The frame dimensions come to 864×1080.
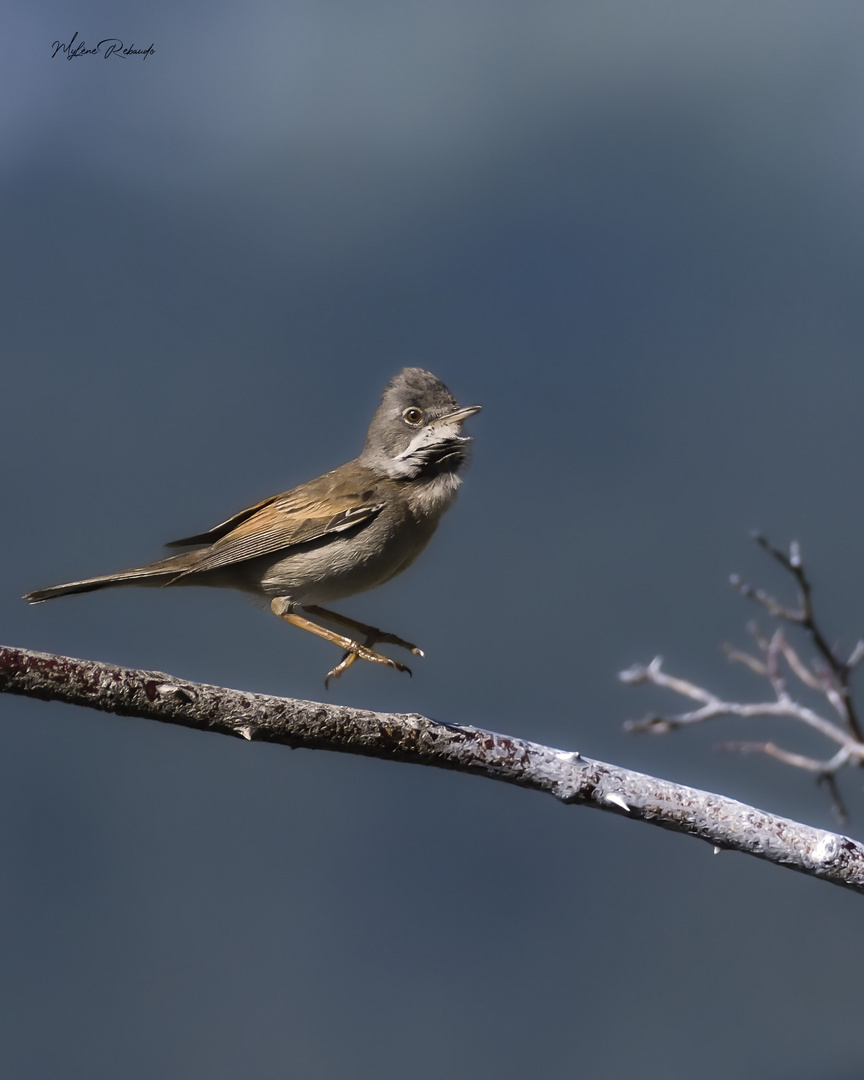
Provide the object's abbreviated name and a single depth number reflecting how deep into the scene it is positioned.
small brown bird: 7.90
